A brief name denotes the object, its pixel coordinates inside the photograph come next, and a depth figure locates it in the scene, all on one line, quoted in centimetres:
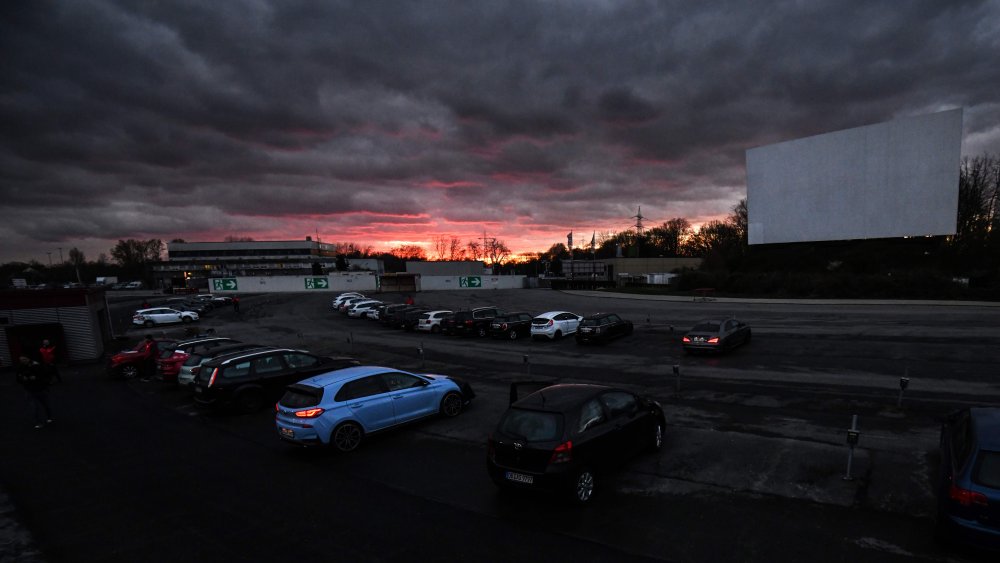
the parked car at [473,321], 2755
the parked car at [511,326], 2592
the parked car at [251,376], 1201
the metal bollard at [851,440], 689
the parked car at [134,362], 1808
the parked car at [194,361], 1440
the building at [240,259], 12688
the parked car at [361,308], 3912
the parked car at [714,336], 1875
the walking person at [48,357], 1186
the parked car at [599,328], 2264
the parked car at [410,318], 3136
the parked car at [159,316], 3625
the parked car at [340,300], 4516
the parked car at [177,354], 1608
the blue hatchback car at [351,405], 901
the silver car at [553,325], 2472
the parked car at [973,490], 462
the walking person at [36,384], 1109
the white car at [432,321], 3042
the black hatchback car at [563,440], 639
